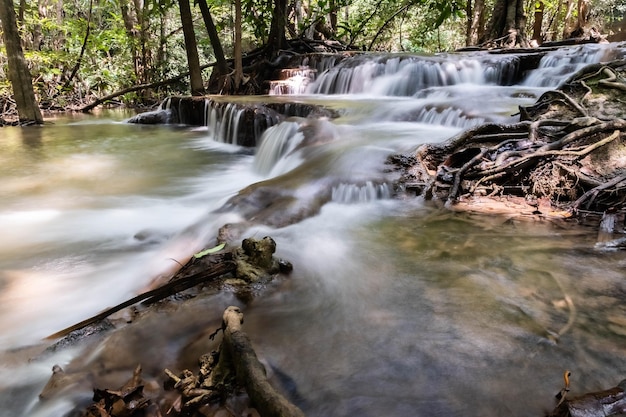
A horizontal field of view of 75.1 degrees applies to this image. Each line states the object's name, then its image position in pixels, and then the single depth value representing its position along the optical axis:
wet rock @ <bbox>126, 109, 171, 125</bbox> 12.53
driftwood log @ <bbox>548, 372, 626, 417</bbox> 1.58
